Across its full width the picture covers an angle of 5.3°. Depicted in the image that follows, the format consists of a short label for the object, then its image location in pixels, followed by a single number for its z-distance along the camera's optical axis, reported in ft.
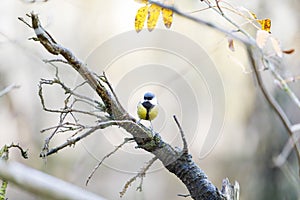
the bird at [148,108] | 29.71
